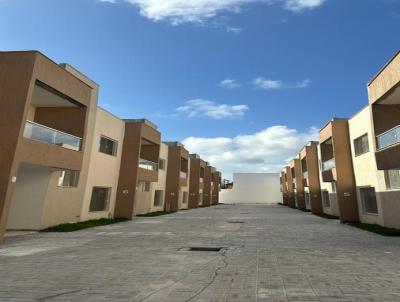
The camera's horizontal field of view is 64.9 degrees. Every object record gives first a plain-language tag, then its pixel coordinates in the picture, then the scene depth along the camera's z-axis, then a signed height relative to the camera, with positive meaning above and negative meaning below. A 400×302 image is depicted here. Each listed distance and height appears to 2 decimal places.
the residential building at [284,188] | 67.62 +6.60
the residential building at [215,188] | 73.88 +6.35
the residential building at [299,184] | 45.94 +4.92
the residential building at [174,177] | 38.91 +4.55
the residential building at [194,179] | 50.12 +5.56
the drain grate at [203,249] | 11.65 -1.28
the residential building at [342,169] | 23.31 +3.74
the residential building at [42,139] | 12.92 +3.26
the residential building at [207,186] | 63.97 +5.75
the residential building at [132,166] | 25.17 +3.77
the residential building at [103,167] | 21.91 +3.20
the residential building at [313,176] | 35.56 +4.74
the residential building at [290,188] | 57.03 +5.53
